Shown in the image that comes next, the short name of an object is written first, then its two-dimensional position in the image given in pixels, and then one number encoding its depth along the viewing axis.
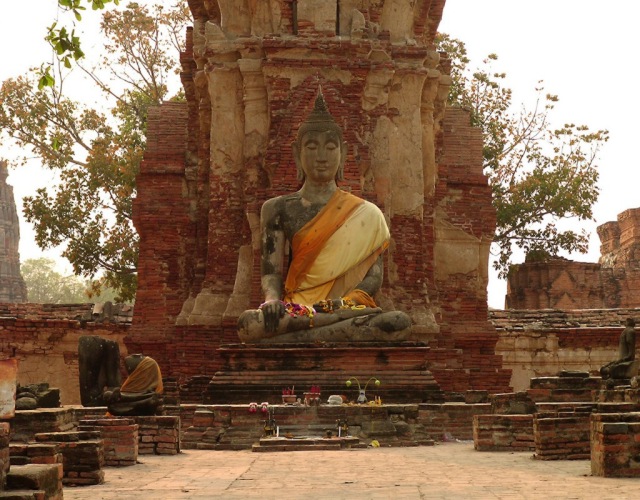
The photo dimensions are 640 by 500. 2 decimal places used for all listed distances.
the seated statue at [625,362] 16.38
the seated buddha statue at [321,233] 16.16
